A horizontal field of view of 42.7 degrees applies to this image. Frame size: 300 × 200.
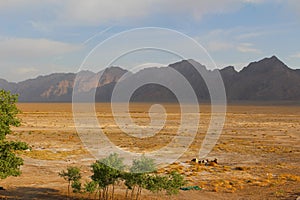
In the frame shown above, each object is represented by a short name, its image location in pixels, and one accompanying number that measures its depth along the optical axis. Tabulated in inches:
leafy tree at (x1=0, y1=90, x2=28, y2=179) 633.6
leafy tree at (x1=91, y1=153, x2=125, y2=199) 681.0
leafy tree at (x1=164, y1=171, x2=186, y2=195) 679.1
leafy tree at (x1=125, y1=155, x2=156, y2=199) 672.4
